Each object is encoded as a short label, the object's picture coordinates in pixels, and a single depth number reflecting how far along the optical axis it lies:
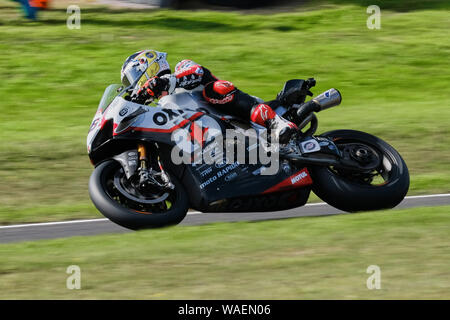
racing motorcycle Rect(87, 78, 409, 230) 14.99
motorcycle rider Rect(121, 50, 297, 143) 15.75
